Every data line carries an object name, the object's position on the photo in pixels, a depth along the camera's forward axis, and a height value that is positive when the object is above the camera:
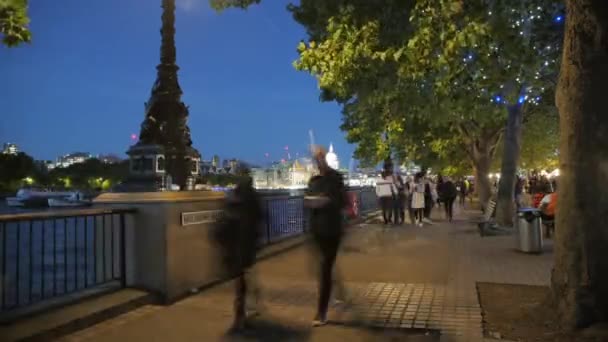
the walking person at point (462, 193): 34.99 -0.27
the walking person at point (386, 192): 17.03 -0.05
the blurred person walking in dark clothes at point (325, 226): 5.84 -0.37
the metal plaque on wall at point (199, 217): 7.26 -0.32
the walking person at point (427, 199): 19.89 -0.35
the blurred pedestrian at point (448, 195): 20.31 -0.22
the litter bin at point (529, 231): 11.04 -0.92
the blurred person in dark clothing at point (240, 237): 5.80 -0.48
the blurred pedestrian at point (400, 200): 18.16 -0.35
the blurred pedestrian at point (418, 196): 18.55 -0.21
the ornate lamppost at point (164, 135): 8.38 +0.99
